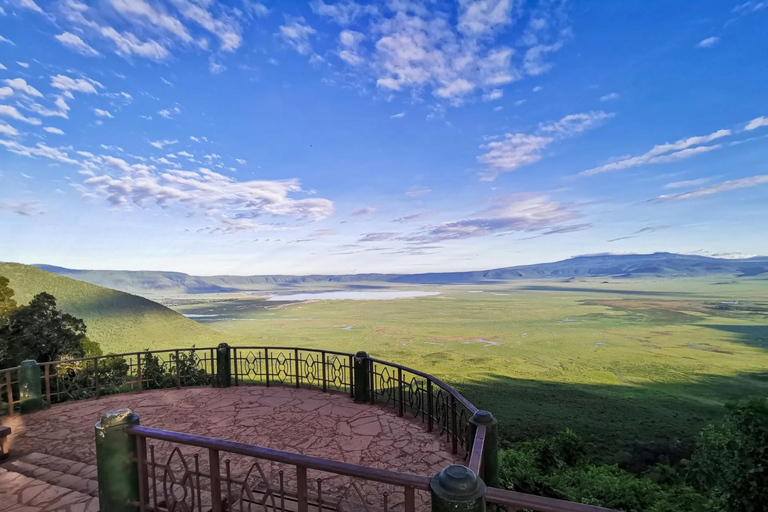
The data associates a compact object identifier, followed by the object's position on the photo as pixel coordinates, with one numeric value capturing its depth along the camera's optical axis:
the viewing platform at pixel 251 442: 2.43
